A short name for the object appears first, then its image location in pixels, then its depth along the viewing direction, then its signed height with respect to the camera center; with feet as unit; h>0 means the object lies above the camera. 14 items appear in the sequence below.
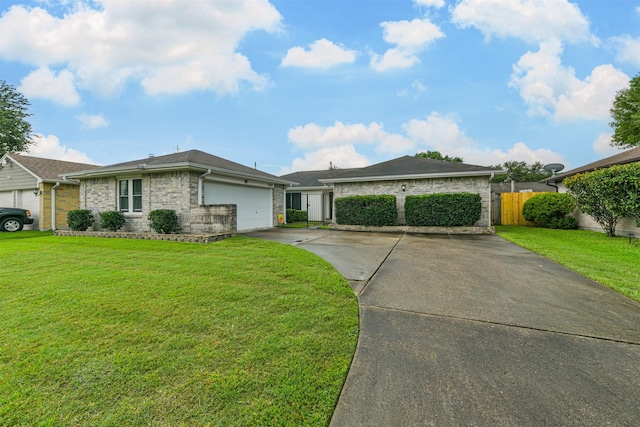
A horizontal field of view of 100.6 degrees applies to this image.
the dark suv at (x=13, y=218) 41.02 -0.42
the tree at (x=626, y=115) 62.49 +23.36
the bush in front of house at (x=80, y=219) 36.06 -0.57
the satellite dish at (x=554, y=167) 55.26 +8.96
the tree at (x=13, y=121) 65.67 +24.19
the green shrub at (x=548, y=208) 37.91 +0.29
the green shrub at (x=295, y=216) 53.52 -0.70
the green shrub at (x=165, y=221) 30.76 -0.82
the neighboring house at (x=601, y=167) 29.59 +5.11
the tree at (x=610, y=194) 25.73 +1.66
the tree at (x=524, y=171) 131.59 +19.75
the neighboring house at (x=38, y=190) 43.98 +4.39
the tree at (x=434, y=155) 108.17 +23.11
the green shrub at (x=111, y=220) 33.88 -0.70
